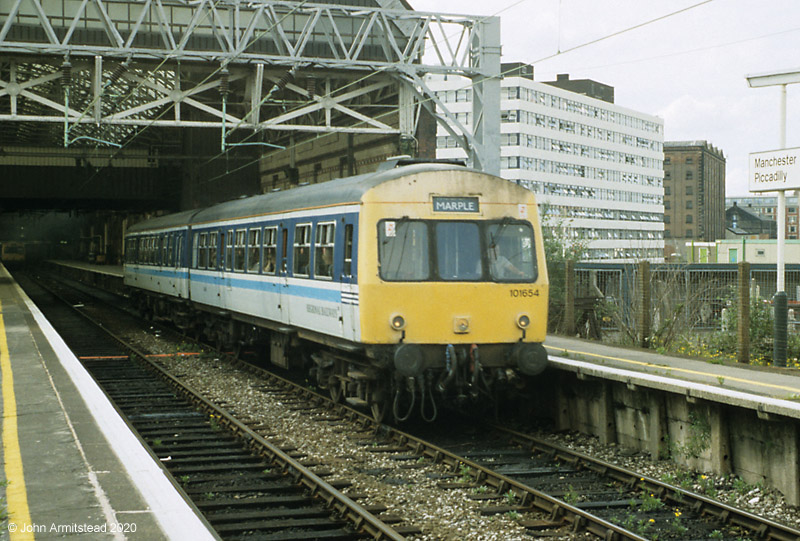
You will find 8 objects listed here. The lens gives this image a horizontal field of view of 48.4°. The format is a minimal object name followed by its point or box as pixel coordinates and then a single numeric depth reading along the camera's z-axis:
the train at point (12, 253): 92.56
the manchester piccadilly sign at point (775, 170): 13.15
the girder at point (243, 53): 19.16
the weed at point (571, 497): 8.20
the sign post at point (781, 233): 12.69
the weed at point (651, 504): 8.02
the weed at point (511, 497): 8.21
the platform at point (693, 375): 8.83
